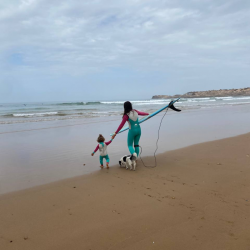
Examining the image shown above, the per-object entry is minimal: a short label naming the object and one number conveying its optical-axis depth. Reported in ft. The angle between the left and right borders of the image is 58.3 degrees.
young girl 18.96
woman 19.04
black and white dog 18.31
